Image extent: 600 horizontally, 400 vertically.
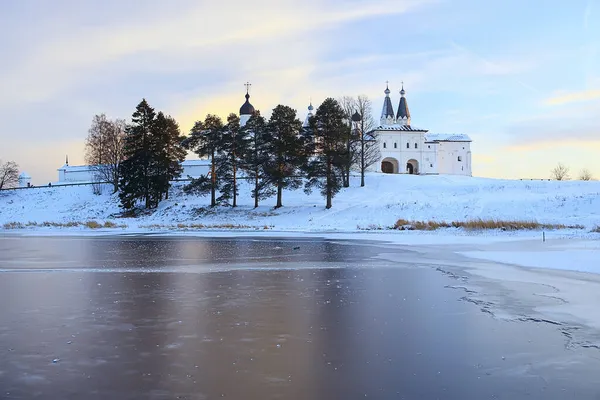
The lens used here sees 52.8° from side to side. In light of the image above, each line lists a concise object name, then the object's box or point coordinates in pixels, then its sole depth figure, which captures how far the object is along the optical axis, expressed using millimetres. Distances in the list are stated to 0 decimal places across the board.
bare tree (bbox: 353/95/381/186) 63719
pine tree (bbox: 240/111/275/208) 51844
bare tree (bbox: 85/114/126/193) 72419
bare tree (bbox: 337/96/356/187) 51269
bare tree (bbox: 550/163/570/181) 117438
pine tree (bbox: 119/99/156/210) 57656
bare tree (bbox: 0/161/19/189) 93375
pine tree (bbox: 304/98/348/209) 49719
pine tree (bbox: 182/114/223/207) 55062
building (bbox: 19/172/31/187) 96812
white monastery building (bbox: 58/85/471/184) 89438
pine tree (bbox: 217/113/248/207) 53312
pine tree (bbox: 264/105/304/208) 50562
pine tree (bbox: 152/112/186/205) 57875
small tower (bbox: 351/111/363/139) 61934
